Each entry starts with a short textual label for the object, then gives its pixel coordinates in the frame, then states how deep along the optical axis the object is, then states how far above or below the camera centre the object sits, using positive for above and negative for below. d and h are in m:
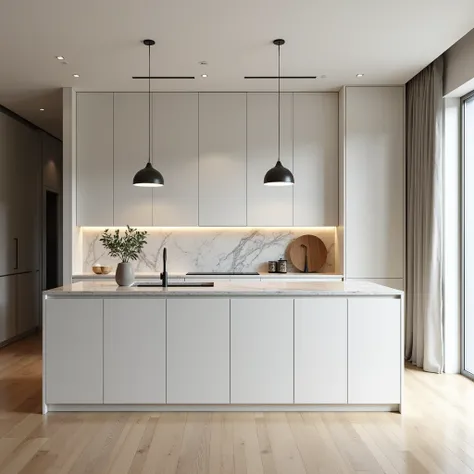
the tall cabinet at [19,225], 6.64 +0.18
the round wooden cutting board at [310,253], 6.36 -0.15
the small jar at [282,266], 6.23 -0.29
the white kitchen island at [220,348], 3.94 -0.76
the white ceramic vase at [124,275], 4.31 -0.27
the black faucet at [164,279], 4.32 -0.31
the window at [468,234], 5.07 +0.05
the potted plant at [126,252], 4.26 -0.09
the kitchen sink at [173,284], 4.45 -0.37
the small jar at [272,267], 6.30 -0.31
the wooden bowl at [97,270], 5.98 -0.32
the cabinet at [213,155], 6.13 +0.93
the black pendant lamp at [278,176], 4.50 +0.52
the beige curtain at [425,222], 5.20 +0.17
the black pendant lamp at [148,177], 4.58 +0.52
